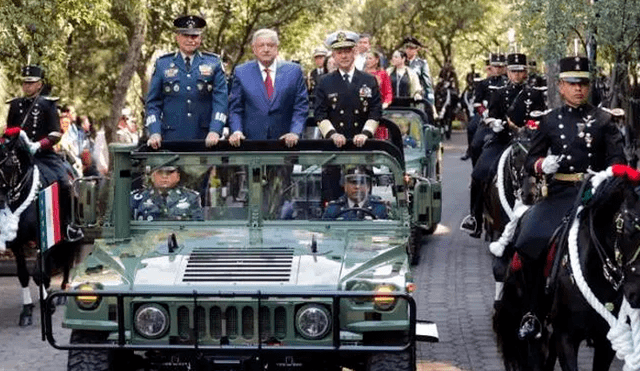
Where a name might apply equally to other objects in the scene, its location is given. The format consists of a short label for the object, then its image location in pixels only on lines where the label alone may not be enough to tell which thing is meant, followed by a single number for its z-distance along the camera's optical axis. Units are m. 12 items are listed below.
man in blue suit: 14.07
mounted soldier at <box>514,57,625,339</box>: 12.04
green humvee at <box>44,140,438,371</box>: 10.38
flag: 12.68
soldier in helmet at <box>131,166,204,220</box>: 12.05
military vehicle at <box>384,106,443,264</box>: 20.45
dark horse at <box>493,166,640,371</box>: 10.04
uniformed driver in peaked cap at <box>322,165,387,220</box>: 12.00
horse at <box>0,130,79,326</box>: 16.08
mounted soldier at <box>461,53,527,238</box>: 18.56
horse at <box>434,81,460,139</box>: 44.84
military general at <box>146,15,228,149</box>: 14.28
